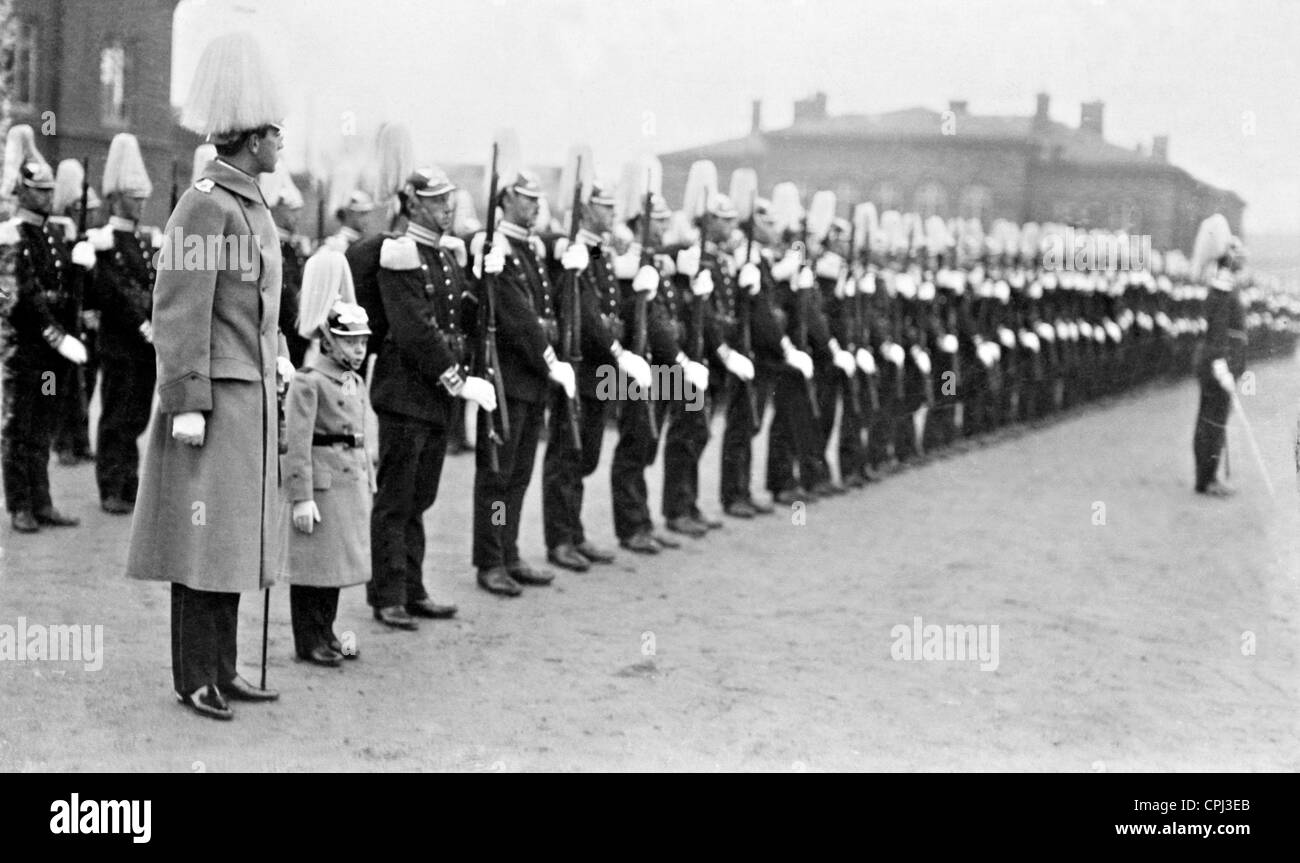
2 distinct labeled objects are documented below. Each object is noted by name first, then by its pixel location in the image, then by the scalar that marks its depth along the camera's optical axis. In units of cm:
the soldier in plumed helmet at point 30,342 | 849
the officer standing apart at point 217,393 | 531
